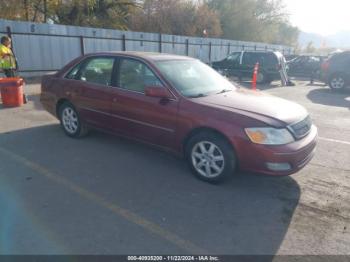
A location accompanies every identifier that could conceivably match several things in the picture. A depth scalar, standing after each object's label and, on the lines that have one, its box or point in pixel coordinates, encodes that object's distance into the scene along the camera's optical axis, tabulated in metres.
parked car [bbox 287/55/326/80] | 18.89
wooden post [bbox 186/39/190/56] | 20.40
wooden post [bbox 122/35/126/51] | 15.76
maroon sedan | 3.41
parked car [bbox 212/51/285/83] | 14.03
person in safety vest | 8.07
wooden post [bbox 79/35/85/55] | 13.90
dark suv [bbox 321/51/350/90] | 12.16
